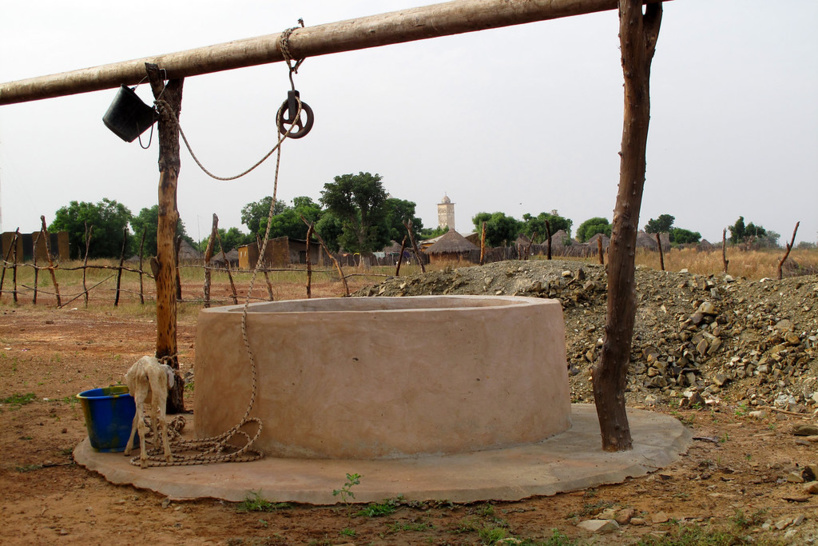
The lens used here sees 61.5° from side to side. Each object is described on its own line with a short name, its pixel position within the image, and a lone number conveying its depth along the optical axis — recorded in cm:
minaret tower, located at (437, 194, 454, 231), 10006
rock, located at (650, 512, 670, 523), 313
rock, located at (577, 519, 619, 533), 302
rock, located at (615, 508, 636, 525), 313
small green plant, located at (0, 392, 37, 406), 637
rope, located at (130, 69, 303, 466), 398
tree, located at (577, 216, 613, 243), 5592
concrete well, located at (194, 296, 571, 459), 388
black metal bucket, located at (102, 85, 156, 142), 522
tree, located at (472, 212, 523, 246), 4357
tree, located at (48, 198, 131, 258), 3369
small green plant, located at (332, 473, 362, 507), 334
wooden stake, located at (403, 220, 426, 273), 1362
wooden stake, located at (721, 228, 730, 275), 1366
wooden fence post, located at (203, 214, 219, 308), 1097
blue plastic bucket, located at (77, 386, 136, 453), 432
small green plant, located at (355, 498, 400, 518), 324
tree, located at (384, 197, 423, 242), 4681
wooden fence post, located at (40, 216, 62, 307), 1548
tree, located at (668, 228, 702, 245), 5109
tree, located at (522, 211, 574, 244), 4903
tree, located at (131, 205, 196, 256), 4476
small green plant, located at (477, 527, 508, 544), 291
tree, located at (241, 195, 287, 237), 5896
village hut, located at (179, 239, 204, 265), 3774
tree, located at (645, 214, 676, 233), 6192
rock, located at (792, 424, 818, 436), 481
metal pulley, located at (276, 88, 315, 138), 471
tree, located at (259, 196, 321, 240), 4466
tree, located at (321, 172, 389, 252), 3778
